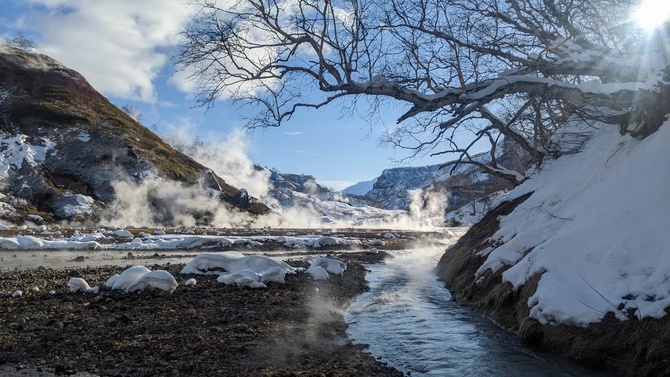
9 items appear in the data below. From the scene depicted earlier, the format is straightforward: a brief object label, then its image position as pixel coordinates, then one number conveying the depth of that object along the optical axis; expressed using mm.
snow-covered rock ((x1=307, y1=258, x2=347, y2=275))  16550
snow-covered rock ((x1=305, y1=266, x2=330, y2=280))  14727
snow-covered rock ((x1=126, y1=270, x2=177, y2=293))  10320
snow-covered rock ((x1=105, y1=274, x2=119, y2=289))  10502
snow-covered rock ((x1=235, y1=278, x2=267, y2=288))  11758
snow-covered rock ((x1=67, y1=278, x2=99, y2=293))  10172
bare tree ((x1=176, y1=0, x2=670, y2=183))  8305
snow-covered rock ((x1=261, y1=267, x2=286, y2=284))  12758
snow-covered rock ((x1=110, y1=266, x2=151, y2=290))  10358
